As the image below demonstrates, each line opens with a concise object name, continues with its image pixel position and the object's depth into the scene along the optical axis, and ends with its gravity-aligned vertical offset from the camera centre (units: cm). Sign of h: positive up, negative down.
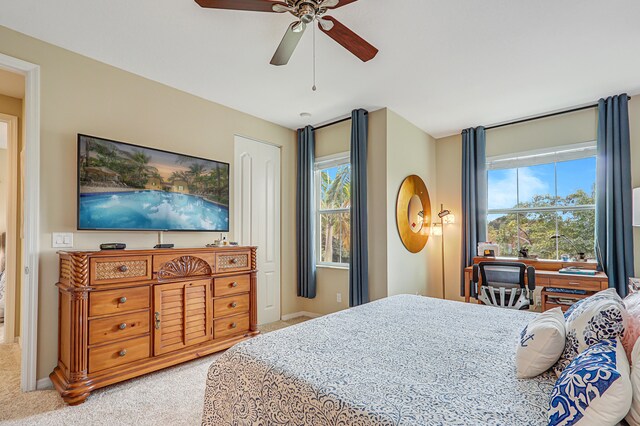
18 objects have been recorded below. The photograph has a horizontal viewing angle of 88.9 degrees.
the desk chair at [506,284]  323 -67
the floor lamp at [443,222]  474 -5
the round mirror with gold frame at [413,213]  418 +7
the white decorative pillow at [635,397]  93 -51
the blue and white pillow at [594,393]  89 -50
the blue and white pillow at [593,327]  122 -42
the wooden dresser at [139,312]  238 -77
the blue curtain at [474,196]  452 +31
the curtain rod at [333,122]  437 +133
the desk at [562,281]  331 -66
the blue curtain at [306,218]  455 +2
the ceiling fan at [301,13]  173 +114
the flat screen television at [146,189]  275 +30
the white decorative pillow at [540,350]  129 -53
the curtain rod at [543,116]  380 +128
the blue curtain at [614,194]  342 +25
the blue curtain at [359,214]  398 +6
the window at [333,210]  451 +13
